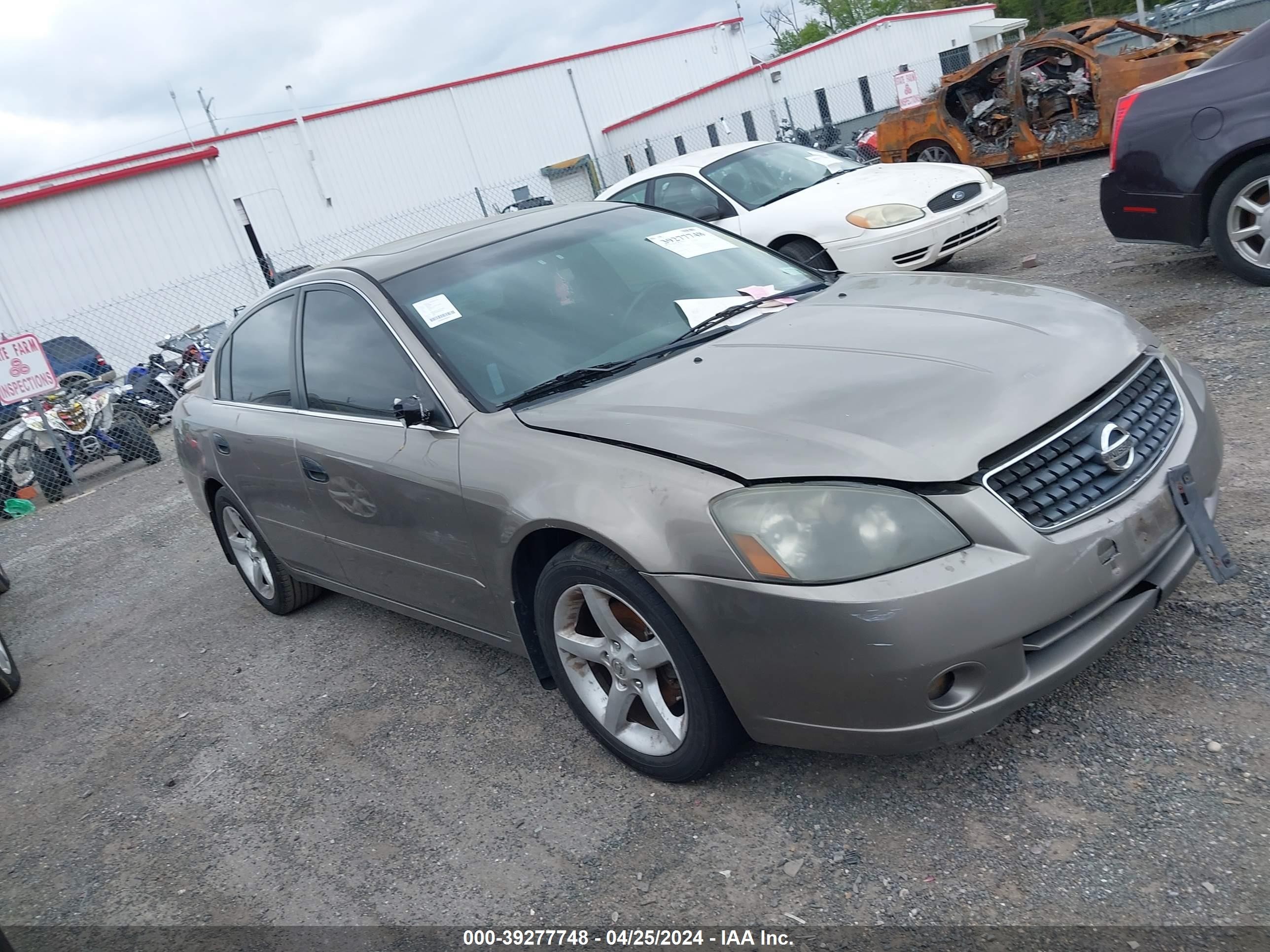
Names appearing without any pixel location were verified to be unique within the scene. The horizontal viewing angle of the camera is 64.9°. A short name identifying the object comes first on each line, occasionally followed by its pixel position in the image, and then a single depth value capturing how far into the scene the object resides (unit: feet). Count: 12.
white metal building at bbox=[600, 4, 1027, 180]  99.60
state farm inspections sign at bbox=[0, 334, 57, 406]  34.91
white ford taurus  25.27
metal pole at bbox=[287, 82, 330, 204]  86.43
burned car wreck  38.11
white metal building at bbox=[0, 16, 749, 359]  70.08
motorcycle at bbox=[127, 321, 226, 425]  44.06
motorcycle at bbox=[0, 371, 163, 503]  36.17
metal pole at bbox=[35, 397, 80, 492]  35.94
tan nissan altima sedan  7.63
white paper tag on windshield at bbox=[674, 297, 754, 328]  11.62
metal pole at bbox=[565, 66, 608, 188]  111.75
